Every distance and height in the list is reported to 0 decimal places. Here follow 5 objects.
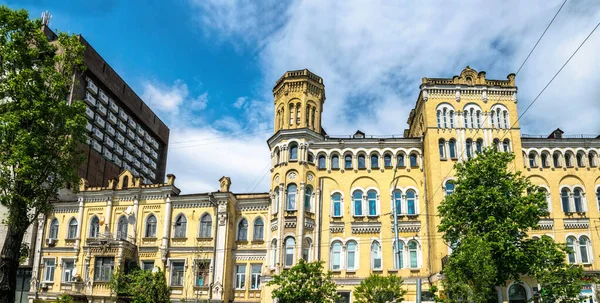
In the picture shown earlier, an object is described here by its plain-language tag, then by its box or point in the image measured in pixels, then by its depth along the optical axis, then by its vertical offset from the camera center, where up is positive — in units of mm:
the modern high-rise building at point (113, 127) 60312 +20349
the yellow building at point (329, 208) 38062 +5946
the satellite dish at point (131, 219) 41719 +5179
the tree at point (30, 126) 20172 +6262
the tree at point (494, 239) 27891 +2845
